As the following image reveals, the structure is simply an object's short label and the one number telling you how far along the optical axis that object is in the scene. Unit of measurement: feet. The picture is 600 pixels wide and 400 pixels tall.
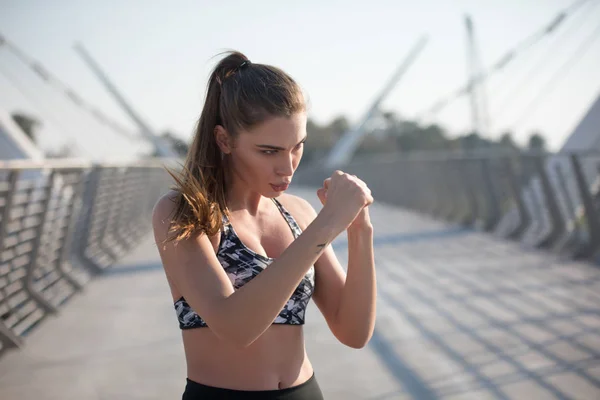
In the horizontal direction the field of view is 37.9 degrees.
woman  5.90
